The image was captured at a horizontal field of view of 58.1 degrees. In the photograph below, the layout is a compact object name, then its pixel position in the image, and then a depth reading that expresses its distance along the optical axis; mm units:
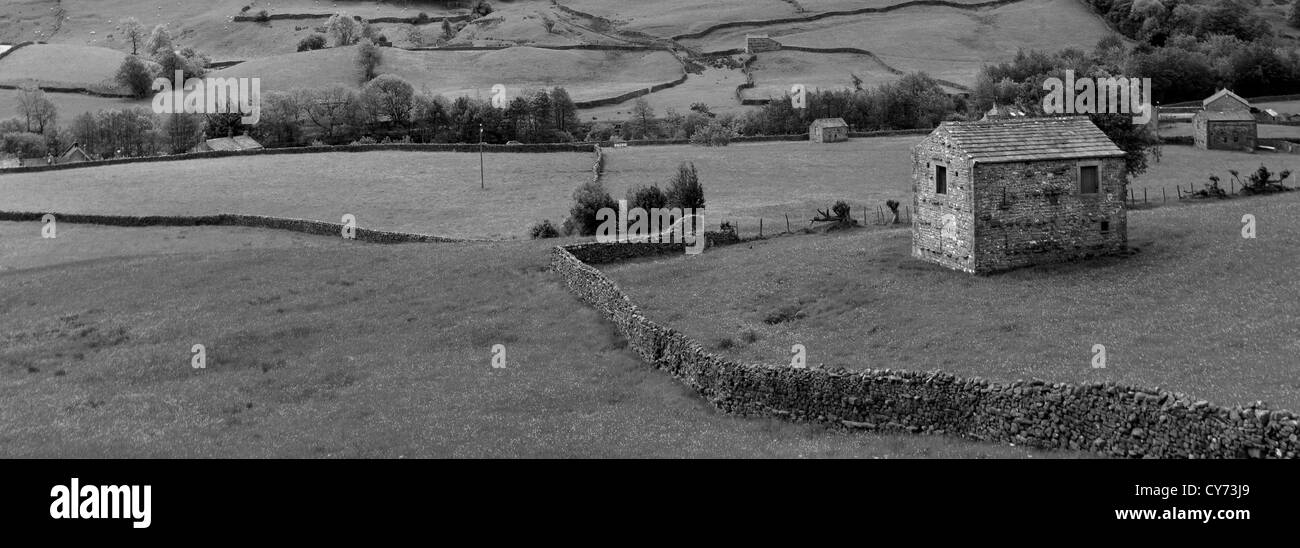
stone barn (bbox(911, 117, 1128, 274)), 42562
